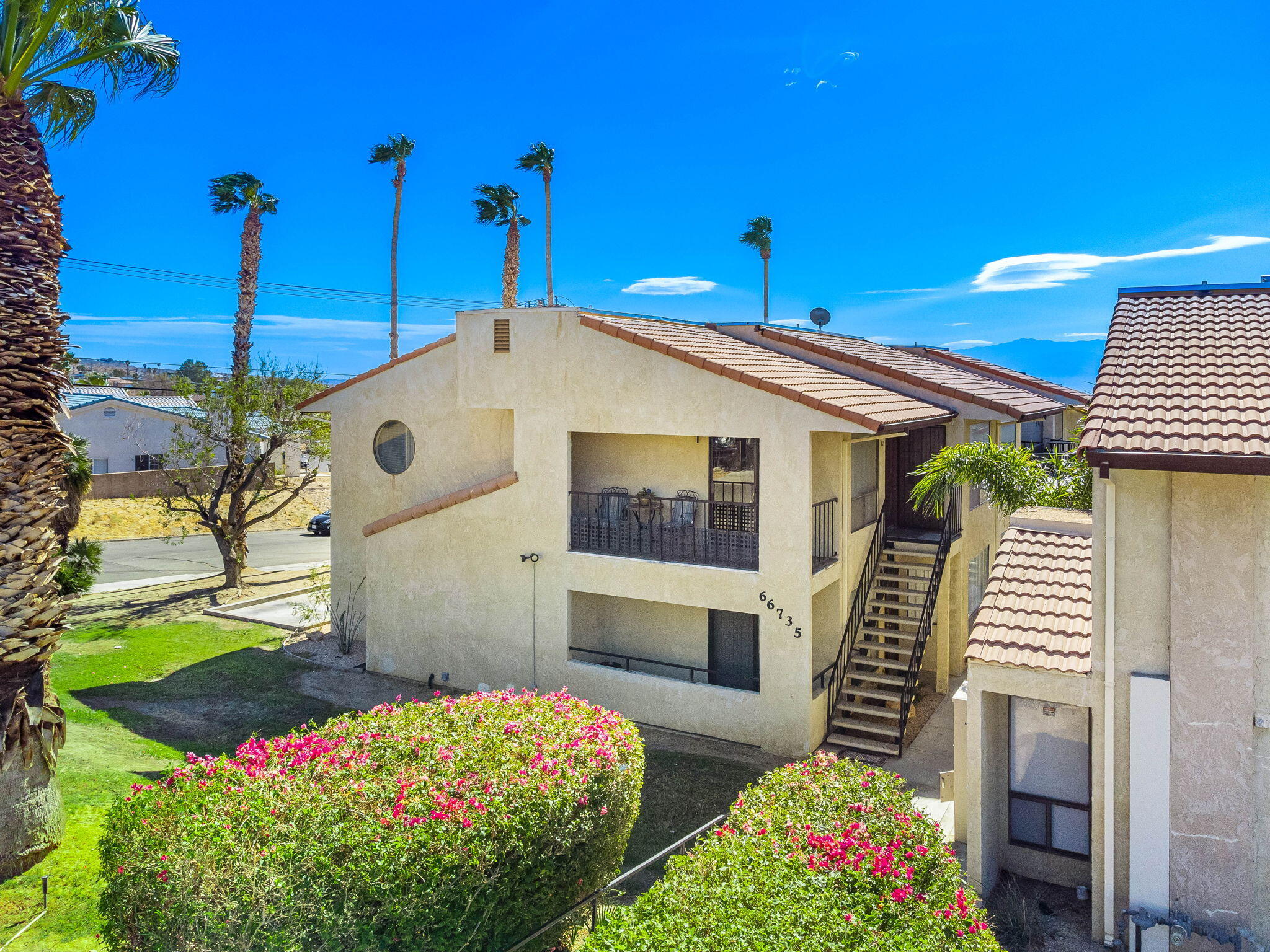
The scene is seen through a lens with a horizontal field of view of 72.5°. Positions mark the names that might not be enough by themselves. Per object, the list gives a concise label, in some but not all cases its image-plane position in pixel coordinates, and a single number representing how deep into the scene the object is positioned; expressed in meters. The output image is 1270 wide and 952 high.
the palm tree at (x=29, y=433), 9.81
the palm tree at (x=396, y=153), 39.84
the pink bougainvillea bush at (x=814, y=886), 6.03
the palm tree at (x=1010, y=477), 14.41
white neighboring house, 44.97
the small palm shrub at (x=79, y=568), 12.52
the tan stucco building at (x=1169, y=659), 7.79
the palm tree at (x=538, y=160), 40.75
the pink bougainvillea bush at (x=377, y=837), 6.39
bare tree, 26.78
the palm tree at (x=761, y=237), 49.50
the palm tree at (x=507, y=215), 37.25
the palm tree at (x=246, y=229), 28.19
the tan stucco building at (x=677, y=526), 14.87
